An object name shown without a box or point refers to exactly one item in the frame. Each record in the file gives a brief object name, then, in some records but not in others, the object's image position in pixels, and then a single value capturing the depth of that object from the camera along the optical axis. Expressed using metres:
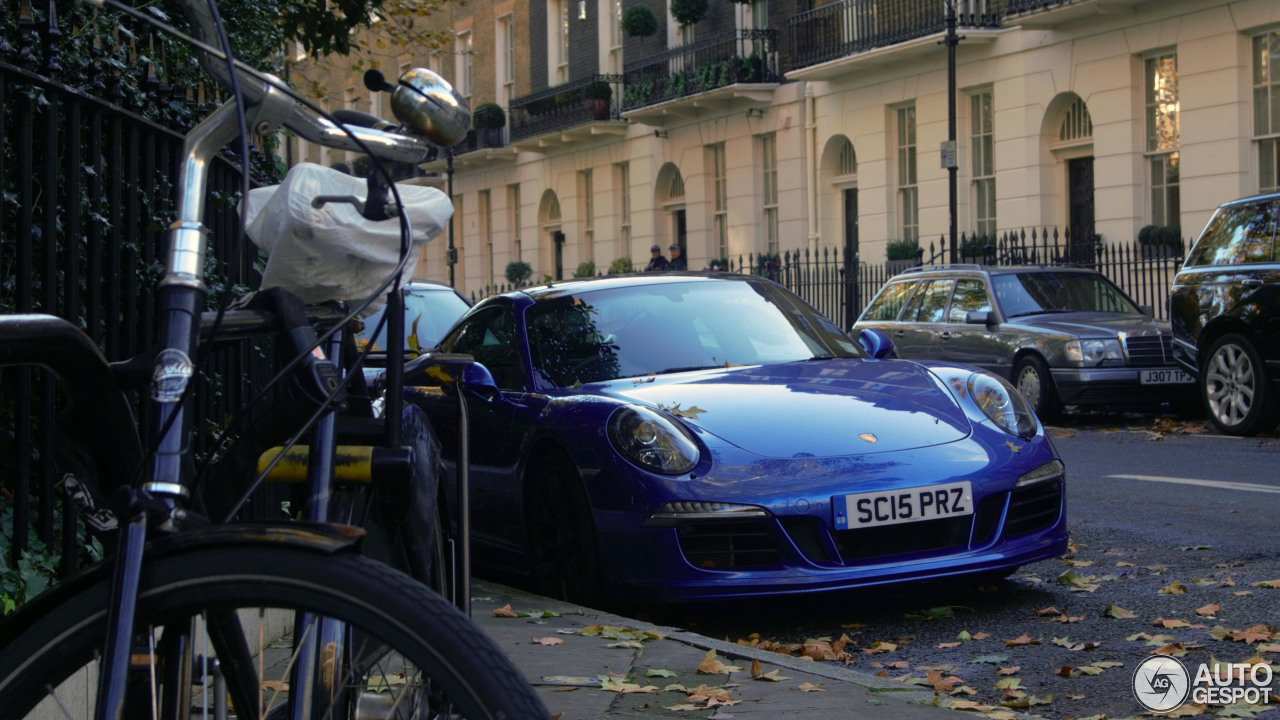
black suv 12.57
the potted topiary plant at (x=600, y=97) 35.94
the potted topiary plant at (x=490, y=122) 41.17
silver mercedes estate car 15.08
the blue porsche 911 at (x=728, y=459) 5.73
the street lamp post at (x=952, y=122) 22.70
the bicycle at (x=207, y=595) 1.86
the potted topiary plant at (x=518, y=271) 40.75
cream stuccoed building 21.64
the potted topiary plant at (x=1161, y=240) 21.48
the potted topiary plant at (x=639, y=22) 34.03
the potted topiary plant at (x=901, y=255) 26.42
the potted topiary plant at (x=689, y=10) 32.12
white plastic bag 2.58
